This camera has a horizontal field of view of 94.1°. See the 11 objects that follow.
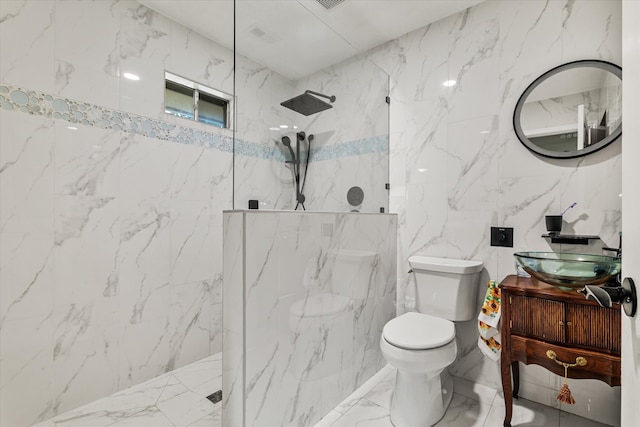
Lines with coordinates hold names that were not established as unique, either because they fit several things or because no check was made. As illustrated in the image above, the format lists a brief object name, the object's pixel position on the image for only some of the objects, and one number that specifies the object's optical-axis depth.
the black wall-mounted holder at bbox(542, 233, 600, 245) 1.68
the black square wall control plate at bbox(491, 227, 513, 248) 1.94
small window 2.32
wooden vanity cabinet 1.35
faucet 1.48
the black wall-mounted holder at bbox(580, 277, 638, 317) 0.57
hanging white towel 1.74
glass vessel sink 1.31
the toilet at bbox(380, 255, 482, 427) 1.56
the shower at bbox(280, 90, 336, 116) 1.66
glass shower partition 1.49
